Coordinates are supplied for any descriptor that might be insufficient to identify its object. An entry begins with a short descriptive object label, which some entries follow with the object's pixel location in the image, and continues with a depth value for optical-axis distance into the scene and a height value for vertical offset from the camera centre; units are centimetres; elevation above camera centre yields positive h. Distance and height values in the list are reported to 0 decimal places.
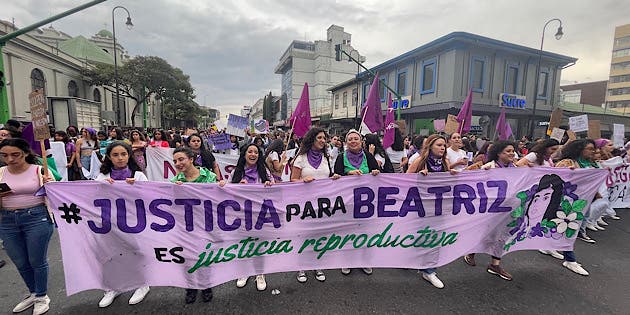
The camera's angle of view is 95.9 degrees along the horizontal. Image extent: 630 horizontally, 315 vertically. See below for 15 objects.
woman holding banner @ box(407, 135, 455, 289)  349 -35
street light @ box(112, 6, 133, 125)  1857 +694
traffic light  1376 +376
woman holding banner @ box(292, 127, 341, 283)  340 -41
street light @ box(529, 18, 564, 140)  1757 +383
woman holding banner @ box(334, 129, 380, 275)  346 -41
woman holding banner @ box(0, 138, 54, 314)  251 -89
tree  3250 +557
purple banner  274 -103
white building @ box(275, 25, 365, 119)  5928 +1248
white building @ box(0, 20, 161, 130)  1752 +388
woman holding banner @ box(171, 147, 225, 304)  291 -53
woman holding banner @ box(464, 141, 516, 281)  347 -41
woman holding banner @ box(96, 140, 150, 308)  290 -49
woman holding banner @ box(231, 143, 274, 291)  343 -51
